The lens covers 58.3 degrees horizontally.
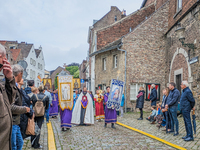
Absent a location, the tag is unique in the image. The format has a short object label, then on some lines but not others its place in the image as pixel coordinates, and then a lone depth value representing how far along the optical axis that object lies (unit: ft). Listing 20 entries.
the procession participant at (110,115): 25.71
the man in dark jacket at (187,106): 17.81
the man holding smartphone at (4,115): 4.69
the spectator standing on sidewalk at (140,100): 32.69
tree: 292.49
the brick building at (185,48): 28.79
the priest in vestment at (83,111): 28.25
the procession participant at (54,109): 36.58
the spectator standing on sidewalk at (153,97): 30.21
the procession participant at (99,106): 32.37
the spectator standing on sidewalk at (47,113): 29.47
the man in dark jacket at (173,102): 20.31
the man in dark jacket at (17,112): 9.31
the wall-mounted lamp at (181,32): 26.81
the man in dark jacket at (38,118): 15.54
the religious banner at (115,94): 26.40
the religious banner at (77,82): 71.67
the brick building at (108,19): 81.14
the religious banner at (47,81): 60.51
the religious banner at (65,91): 23.76
